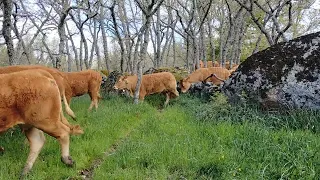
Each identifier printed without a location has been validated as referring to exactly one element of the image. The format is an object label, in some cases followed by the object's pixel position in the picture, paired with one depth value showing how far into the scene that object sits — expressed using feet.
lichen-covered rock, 26.84
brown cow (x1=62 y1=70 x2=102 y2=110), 35.81
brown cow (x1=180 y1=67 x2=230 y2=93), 49.73
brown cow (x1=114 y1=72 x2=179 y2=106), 44.55
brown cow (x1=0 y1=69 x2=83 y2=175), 16.98
